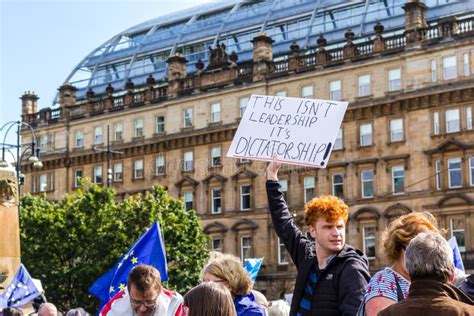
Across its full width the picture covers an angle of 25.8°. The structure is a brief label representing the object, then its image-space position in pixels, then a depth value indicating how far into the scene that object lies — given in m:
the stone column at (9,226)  20.97
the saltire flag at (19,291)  20.34
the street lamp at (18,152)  36.53
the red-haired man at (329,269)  7.80
